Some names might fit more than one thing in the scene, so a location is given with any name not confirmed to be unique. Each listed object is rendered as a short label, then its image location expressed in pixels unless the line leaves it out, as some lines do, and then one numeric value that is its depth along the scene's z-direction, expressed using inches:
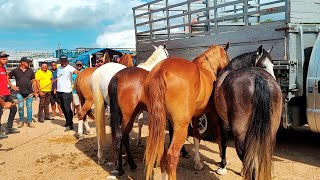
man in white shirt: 348.5
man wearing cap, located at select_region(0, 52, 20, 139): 299.7
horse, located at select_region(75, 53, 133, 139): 287.7
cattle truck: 202.5
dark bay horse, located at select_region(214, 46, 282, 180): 137.3
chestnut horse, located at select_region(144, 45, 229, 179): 154.6
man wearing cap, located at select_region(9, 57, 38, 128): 370.3
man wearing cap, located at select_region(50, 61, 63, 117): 425.4
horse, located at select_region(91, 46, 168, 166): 219.1
